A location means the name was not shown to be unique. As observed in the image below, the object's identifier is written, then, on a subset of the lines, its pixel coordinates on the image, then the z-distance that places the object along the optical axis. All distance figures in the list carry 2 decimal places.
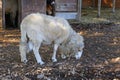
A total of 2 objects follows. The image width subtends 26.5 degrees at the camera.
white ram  5.22
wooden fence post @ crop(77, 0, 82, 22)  9.20
